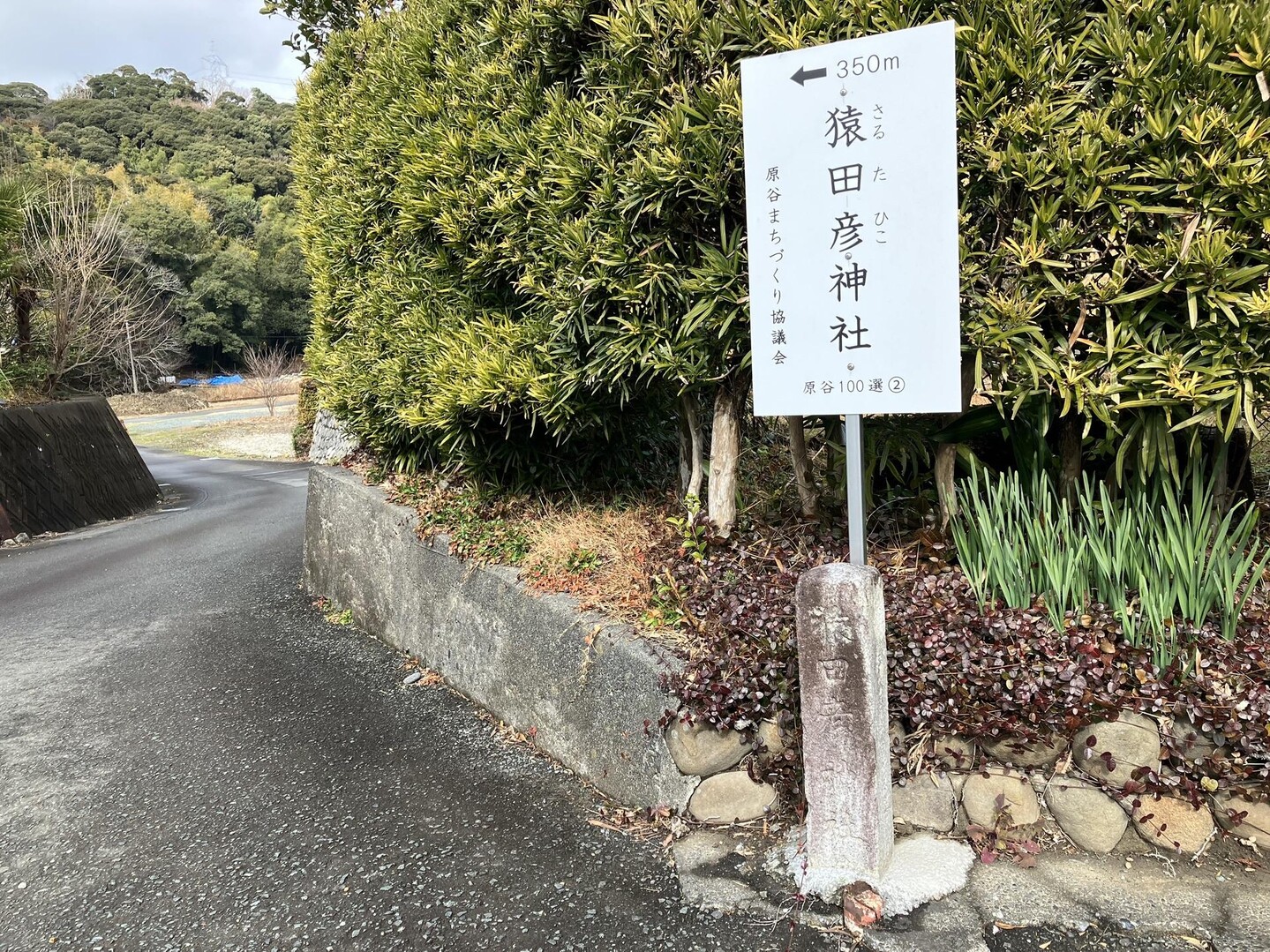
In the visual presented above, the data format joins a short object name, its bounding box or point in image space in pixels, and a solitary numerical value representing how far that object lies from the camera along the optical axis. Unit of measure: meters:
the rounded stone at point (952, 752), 2.62
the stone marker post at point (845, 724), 2.30
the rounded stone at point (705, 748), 2.81
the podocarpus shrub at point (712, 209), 2.28
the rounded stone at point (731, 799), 2.82
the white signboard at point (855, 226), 2.23
